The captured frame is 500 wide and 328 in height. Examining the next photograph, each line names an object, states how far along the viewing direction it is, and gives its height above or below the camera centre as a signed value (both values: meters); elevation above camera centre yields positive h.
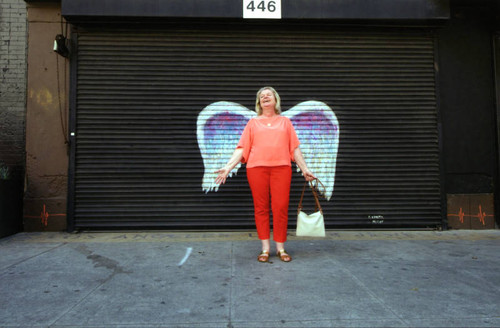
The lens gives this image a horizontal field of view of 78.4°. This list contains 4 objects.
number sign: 4.74 +2.63
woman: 3.25 +0.18
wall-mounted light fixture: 4.64 +2.06
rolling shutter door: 4.88 +1.08
